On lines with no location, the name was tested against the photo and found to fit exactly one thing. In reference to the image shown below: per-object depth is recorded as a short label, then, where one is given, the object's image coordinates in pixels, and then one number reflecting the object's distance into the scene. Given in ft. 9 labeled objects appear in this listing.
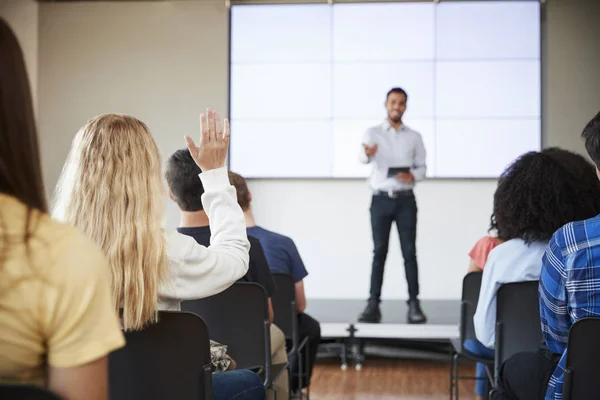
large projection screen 20.63
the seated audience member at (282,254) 10.80
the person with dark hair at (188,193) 8.41
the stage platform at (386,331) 16.60
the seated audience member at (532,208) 8.58
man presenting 17.42
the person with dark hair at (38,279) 2.80
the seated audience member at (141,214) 5.27
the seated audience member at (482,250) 10.21
